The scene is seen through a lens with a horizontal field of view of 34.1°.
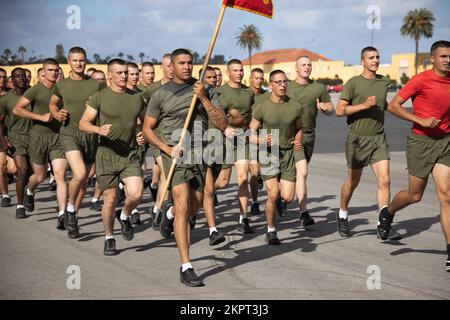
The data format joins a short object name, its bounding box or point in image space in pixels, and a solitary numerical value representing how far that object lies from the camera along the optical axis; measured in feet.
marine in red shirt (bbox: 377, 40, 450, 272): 23.16
